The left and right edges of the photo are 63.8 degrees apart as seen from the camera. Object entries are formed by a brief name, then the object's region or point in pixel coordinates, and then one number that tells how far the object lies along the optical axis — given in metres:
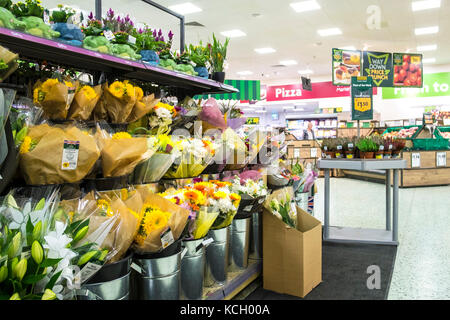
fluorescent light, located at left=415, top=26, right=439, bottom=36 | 9.73
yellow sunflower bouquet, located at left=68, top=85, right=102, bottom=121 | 1.86
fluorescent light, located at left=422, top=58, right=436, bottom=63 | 13.34
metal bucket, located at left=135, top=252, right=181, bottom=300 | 1.63
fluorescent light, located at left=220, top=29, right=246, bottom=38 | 9.95
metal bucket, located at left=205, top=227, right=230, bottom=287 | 2.19
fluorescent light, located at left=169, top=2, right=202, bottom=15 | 7.94
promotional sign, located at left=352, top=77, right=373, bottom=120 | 4.84
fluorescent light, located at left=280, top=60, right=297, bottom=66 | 13.80
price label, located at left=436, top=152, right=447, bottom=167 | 8.42
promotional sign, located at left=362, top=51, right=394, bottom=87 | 9.67
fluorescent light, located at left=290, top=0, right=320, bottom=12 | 7.91
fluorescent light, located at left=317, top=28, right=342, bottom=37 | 9.95
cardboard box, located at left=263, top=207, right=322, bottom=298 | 2.42
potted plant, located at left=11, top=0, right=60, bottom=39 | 1.62
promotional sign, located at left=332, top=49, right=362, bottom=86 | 9.45
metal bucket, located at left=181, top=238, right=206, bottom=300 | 1.89
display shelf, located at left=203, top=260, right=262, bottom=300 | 2.11
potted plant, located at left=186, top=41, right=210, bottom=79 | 2.89
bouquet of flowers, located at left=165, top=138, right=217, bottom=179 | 2.17
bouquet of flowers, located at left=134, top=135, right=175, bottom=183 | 1.95
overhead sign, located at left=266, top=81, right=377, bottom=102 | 15.60
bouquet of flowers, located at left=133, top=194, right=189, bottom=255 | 1.55
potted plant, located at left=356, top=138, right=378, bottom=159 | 3.94
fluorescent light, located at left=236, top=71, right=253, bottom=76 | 15.79
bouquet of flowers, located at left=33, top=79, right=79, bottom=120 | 1.73
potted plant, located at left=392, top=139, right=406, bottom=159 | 4.10
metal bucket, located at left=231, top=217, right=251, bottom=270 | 2.52
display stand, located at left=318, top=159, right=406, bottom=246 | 3.80
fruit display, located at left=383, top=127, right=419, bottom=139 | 9.21
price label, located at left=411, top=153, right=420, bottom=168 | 8.19
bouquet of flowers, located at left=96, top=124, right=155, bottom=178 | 1.64
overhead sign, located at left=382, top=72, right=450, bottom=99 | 13.58
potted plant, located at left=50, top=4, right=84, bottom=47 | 1.79
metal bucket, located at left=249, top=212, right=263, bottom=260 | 2.70
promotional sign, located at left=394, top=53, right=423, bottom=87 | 9.86
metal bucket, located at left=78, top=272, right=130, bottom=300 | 1.33
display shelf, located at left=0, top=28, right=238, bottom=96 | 1.58
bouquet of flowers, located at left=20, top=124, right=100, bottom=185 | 1.39
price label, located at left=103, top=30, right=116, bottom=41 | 2.11
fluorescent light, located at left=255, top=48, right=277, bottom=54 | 11.93
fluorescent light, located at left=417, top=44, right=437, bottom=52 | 11.58
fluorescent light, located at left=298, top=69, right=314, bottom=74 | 15.54
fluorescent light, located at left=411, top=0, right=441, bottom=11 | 7.88
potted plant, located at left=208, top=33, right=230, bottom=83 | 3.18
